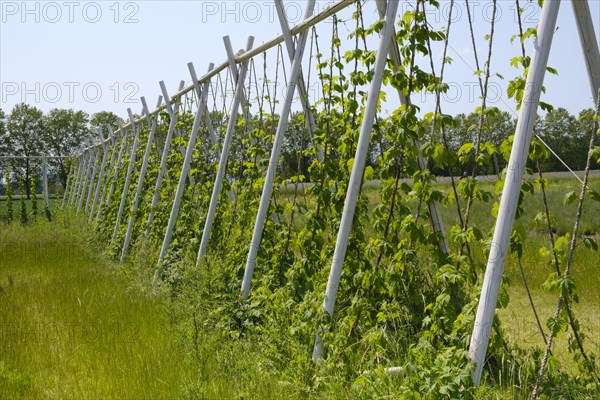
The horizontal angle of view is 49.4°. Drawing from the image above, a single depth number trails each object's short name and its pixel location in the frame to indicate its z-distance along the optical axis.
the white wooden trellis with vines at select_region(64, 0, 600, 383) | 2.65
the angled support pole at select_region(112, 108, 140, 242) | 10.46
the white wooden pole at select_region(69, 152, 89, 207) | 20.92
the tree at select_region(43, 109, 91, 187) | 57.91
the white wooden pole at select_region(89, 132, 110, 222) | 14.80
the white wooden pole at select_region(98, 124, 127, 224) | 12.33
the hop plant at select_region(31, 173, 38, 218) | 21.14
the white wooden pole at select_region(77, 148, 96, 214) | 18.31
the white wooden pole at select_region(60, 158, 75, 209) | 24.58
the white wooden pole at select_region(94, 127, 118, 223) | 13.54
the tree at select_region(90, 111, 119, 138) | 53.48
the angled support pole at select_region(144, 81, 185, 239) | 8.75
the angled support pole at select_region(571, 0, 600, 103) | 2.60
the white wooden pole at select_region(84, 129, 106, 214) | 16.80
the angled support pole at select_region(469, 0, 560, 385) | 2.63
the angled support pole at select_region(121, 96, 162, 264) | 9.16
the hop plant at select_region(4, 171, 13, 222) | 20.74
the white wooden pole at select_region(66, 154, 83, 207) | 22.07
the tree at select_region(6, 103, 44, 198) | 55.94
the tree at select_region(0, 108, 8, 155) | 54.54
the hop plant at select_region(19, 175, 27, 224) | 19.70
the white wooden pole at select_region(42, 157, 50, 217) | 22.96
